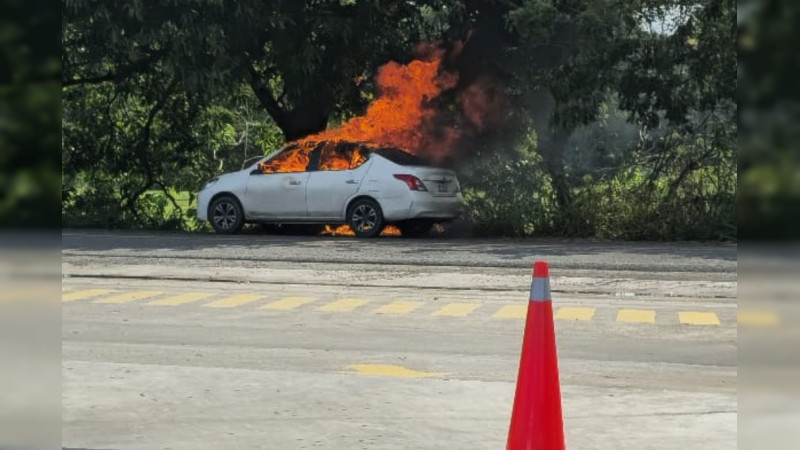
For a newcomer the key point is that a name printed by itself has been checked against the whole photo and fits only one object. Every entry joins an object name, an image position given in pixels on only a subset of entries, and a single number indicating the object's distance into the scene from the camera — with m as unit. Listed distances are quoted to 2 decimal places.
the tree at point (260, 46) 21.05
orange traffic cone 4.90
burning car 19.91
